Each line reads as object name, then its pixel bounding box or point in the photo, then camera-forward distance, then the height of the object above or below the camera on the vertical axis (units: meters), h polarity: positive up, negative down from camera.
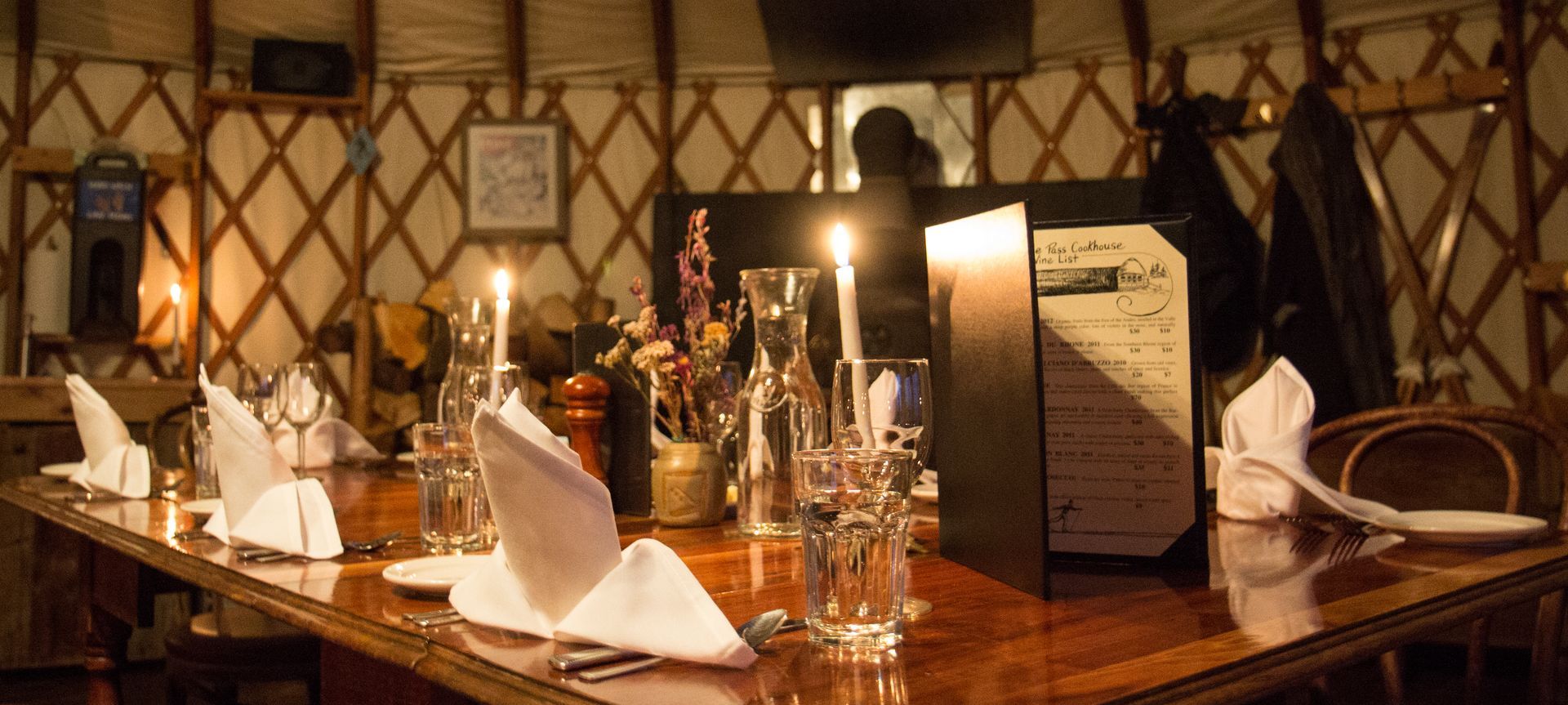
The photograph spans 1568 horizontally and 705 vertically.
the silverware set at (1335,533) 0.92 -0.13
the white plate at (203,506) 1.17 -0.10
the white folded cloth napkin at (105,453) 1.39 -0.05
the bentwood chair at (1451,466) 2.23 -0.16
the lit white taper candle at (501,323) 1.21 +0.09
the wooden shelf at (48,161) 3.91 +0.88
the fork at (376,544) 0.97 -0.11
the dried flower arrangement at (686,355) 1.13 +0.05
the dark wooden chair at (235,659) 1.49 -0.32
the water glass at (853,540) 0.61 -0.08
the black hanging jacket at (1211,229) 3.72 +0.54
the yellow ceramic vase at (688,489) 1.14 -0.08
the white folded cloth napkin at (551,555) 0.60 -0.08
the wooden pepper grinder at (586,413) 1.15 -0.01
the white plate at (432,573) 0.74 -0.11
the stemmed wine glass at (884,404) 0.79 +0.00
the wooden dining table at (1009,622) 0.52 -0.13
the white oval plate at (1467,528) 0.93 -0.12
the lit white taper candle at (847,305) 0.90 +0.08
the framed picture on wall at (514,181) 4.32 +0.86
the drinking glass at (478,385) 1.14 +0.02
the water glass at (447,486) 0.98 -0.07
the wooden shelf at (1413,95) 3.71 +0.97
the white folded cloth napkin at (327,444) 1.75 -0.05
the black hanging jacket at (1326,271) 3.55 +0.38
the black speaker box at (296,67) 4.15 +1.25
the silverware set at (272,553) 0.91 -0.11
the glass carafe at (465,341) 1.35 +0.09
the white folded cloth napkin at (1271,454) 1.09 -0.06
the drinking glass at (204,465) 1.40 -0.06
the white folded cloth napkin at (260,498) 0.94 -0.07
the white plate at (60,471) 1.71 -0.08
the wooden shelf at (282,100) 4.12 +1.14
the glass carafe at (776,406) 1.04 +0.00
